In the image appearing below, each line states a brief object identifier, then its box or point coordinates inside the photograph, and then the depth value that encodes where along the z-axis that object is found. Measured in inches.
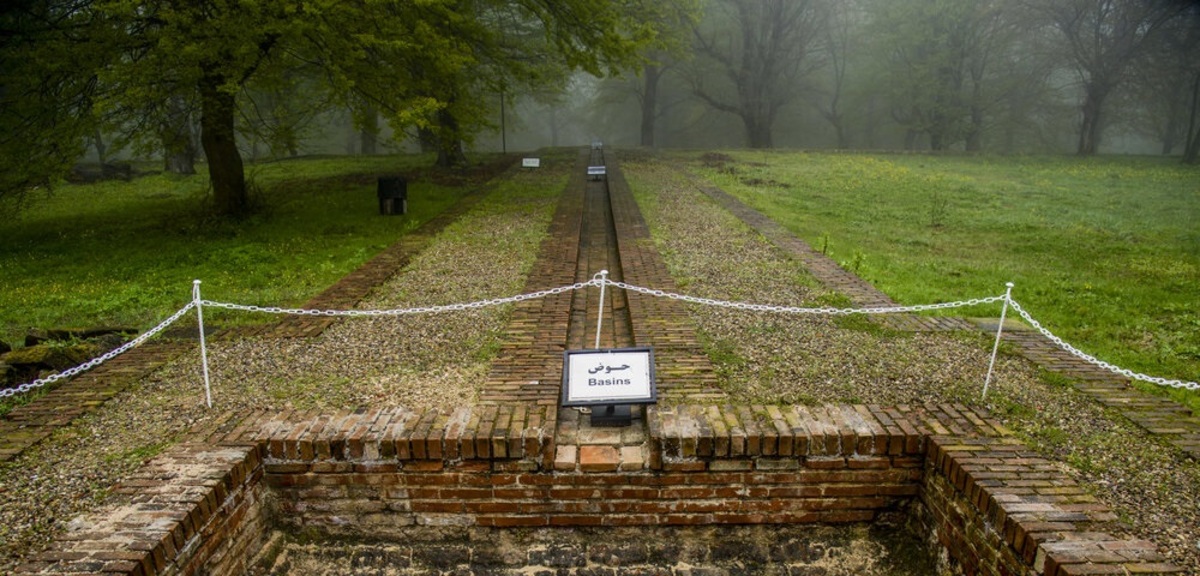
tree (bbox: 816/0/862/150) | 1464.9
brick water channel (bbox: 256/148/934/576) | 157.4
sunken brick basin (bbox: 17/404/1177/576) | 154.2
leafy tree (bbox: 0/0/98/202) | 397.1
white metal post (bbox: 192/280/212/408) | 182.7
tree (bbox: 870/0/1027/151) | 1206.9
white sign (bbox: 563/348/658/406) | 167.8
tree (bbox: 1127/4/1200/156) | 1035.3
